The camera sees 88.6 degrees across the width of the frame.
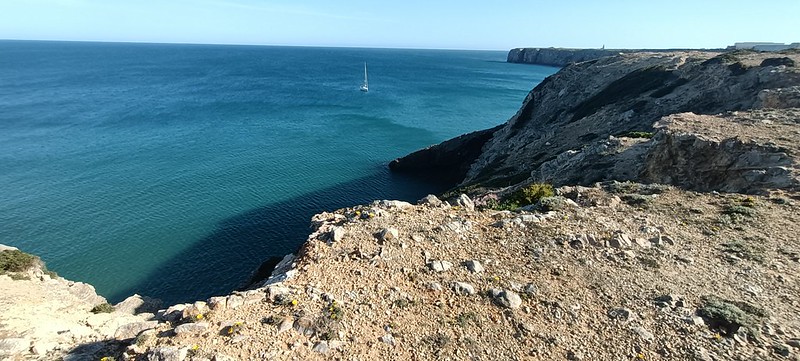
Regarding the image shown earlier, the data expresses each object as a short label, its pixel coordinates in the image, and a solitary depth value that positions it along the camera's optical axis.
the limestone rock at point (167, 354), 11.83
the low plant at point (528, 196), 24.00
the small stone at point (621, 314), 13.53
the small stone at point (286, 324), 13.12
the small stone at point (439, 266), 16.08
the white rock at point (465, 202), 22.49
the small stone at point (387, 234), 17.77
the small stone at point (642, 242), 17.30
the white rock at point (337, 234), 17.95
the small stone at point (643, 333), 12.76
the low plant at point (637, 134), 32.92
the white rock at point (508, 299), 14.27
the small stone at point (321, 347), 12.44
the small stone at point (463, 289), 14.95
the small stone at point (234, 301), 14.16
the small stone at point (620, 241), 17.20
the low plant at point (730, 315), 12.71
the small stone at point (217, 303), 14.03
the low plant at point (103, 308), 21.48
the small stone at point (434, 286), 15.10
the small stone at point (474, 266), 16.00
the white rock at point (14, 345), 15.05
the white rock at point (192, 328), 12.92
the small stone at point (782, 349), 11.72
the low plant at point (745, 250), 16.19
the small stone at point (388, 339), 12.90
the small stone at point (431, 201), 22.67
